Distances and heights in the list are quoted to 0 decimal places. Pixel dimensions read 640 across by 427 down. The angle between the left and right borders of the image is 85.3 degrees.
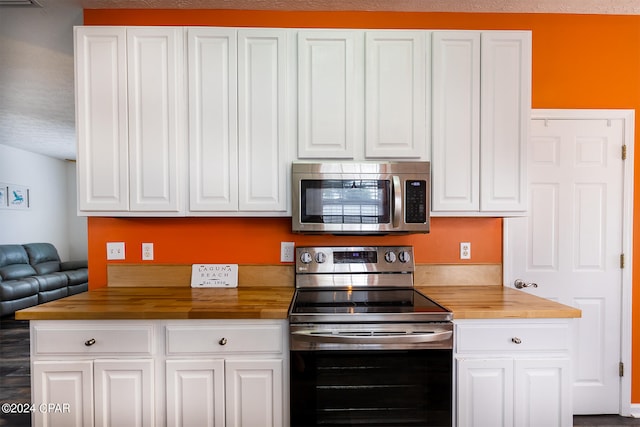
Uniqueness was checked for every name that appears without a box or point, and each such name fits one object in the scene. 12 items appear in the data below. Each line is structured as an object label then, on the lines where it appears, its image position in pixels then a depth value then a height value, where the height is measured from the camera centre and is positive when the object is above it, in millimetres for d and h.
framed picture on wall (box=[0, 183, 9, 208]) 5762 +154
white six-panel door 2344 -223
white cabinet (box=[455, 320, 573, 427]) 1679 -812
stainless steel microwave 1938 +48
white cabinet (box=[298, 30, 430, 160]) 1981 +639
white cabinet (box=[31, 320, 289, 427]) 1646 -796
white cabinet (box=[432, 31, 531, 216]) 1995 +554
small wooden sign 2223 -451
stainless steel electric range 1625 -764
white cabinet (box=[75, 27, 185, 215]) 1953 +540
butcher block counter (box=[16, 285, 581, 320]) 1648 -508
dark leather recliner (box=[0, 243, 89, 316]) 4821 -1100
